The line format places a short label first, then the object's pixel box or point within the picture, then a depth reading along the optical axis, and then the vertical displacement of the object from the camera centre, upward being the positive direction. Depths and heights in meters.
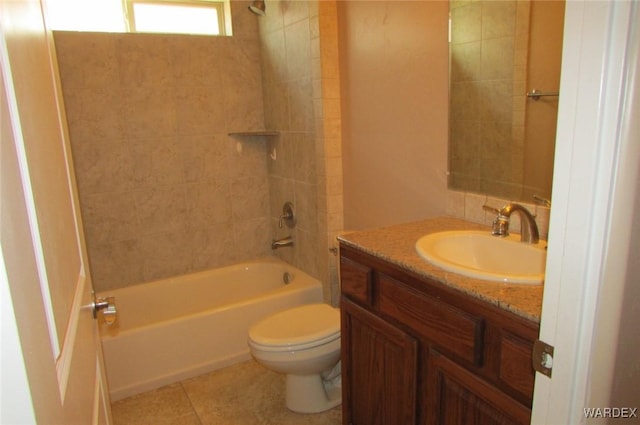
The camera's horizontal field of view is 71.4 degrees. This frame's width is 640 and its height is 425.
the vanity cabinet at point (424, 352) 1.08 -0.68
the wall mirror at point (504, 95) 1.45 +0.06
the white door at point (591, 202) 0.57 -0.13
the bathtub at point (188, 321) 2.32 -1.13
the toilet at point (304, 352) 1.93 -0.99
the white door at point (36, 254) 0.40 -0.14
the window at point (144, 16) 2.57 +0.66
